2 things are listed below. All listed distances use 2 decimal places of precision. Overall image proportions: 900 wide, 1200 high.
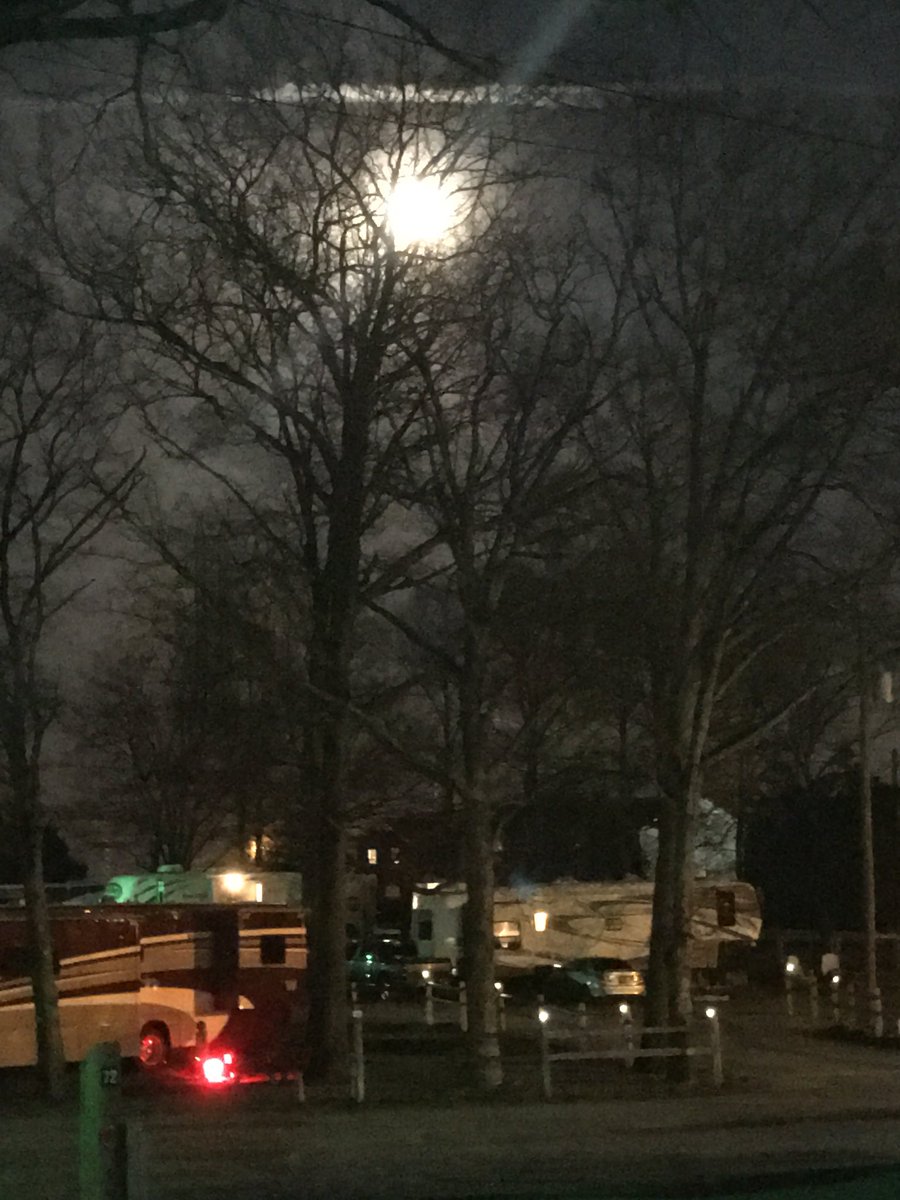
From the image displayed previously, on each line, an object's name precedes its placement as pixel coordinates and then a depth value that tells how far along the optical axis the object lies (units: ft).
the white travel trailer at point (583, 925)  150.00
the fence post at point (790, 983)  128.16
